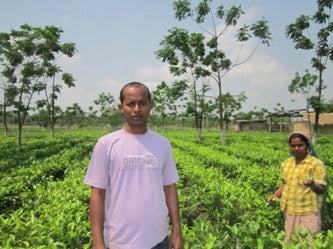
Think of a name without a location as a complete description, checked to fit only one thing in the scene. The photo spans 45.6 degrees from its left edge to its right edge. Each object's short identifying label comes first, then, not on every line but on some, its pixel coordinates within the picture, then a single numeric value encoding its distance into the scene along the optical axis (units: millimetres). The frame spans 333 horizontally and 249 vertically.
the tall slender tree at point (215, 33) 22688
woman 4168
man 2334
